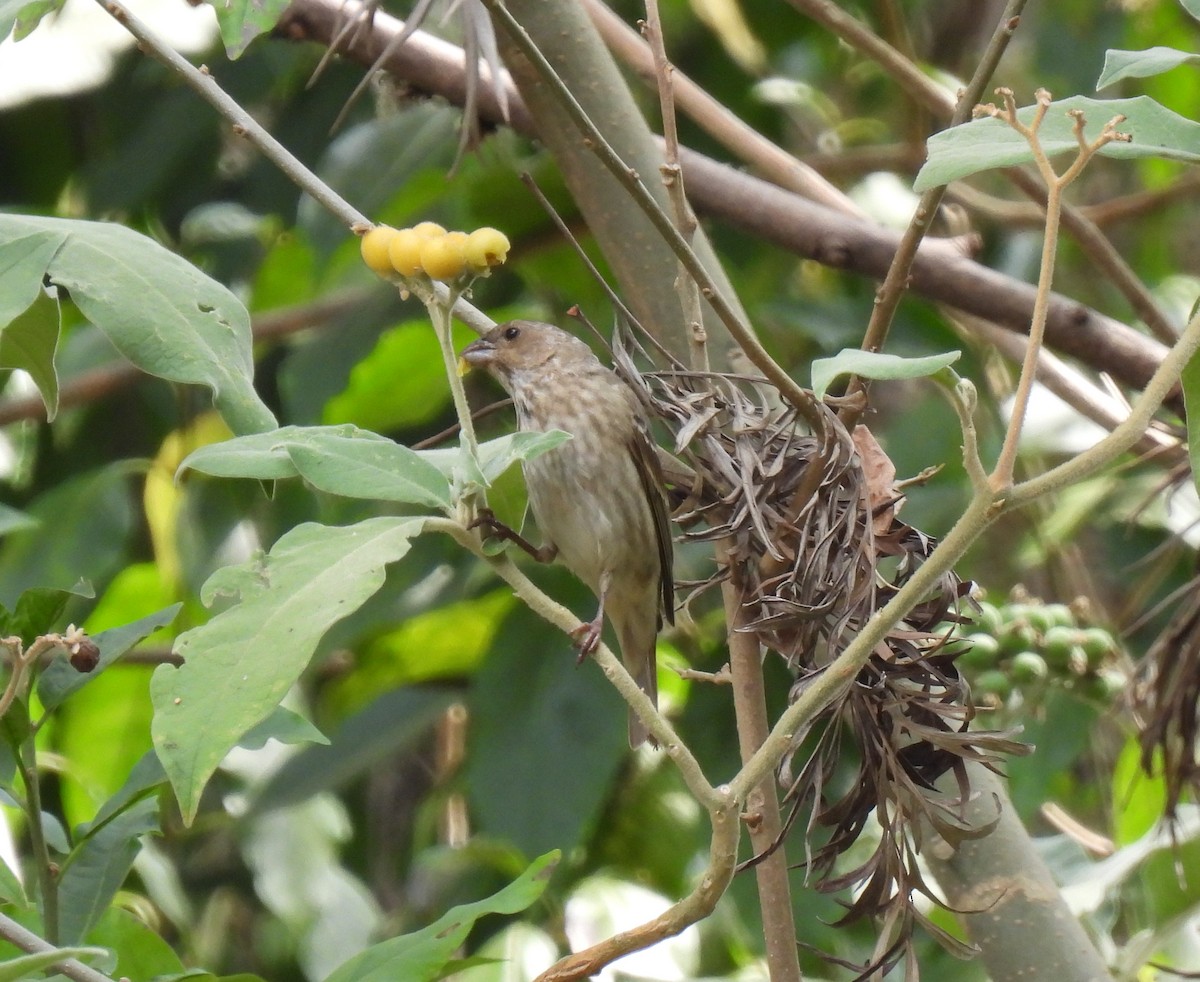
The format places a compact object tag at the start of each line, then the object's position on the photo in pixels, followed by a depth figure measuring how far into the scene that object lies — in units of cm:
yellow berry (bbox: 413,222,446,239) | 624
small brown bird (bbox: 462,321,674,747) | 675
